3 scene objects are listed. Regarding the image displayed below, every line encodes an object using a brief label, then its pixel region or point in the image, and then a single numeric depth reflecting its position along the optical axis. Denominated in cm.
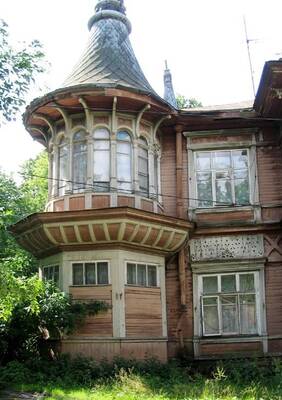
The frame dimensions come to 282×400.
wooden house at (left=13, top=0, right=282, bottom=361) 1288
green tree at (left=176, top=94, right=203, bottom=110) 3656
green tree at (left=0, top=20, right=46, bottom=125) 1047
